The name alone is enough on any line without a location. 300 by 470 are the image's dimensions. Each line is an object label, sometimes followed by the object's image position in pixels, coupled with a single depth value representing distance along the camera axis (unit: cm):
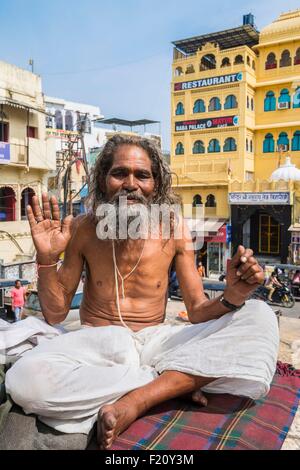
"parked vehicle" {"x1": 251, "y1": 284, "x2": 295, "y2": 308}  1409
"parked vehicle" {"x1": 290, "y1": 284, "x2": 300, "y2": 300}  1574
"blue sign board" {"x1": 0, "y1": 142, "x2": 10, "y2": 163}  1722
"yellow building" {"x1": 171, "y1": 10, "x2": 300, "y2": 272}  2319
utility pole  1611
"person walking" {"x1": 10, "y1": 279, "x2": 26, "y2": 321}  1009
